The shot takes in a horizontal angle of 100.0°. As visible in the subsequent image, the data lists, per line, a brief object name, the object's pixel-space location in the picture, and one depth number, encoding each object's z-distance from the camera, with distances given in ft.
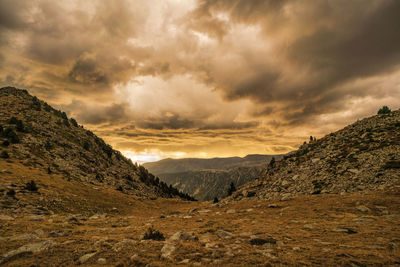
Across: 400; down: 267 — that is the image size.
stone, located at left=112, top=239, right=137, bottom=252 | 28.27
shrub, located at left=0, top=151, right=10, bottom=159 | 103.12
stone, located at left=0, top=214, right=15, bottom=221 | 45.07
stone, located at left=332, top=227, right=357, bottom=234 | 32.94
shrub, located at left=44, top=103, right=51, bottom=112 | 253.16
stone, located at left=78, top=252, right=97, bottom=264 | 24.23
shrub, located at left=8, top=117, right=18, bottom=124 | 155.88
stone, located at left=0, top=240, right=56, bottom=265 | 24.70
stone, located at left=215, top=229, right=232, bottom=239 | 35.32
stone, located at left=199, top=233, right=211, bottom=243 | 32.78
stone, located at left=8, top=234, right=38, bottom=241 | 31.93
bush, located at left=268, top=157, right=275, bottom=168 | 124.98
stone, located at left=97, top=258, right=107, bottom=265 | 23.75
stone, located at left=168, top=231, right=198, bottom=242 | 33.04
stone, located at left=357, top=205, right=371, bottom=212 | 44.93
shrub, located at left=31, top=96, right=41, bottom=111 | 229.21
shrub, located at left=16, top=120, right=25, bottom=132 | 150.41
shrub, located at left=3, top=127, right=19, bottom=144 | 129.80
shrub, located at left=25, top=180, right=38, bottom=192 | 77.10
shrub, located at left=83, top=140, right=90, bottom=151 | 218.59
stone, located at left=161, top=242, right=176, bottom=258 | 24.64
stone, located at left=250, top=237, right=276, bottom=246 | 29.55
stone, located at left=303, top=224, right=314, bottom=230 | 37.71
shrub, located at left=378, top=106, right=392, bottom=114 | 127.80
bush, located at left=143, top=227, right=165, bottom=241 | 34.13
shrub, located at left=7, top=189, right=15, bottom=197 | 66.74
